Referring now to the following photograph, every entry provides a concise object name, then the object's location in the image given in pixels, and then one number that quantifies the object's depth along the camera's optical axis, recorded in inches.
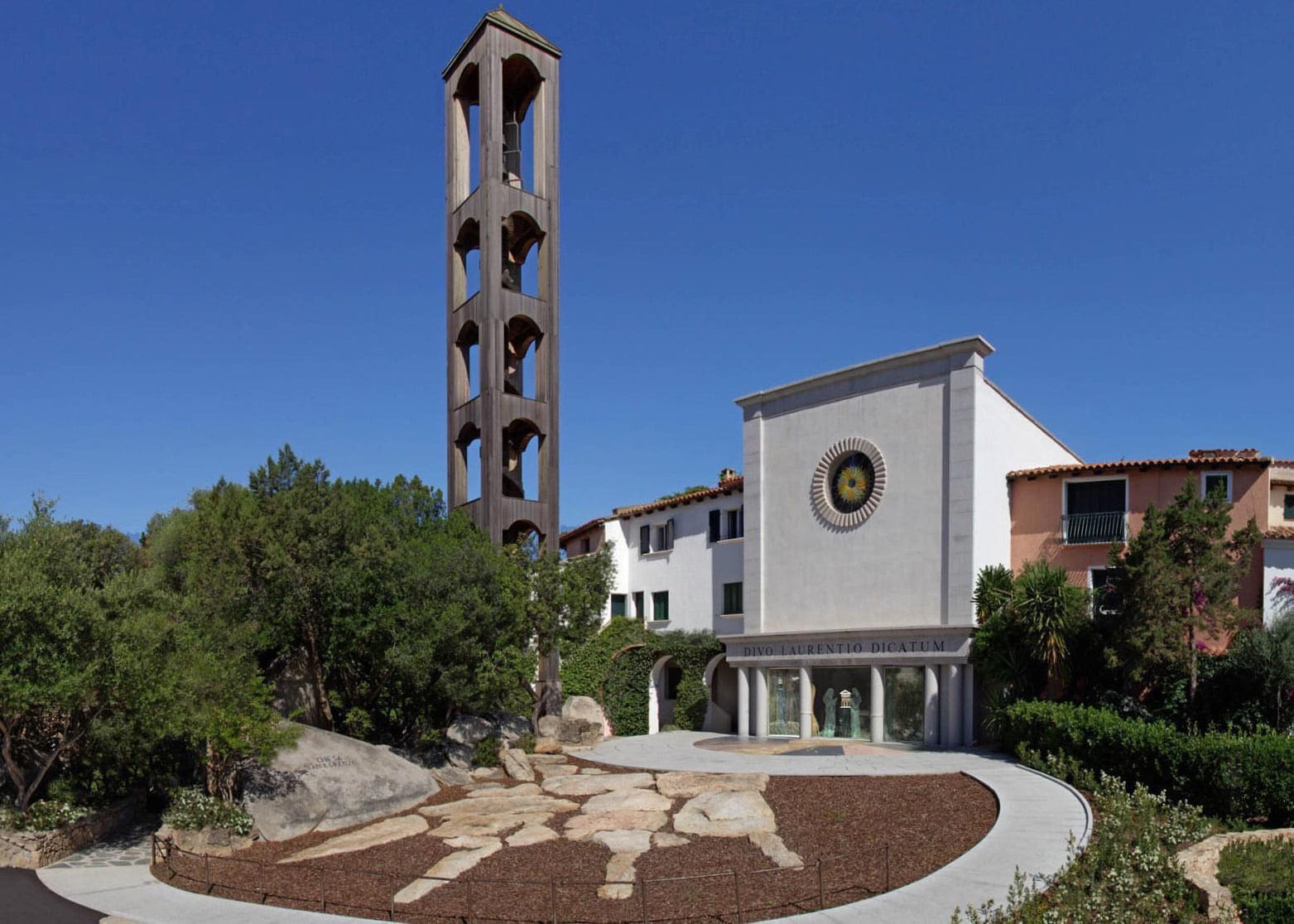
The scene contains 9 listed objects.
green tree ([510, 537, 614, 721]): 1291.8
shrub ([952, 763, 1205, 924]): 540.7
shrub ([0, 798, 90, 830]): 808.3
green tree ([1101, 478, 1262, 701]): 1041.5
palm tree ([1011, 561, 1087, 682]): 1140.5
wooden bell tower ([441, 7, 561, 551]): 1611.7
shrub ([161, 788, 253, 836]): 826.8
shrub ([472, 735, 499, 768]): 1144.8
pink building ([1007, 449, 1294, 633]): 1230.9
